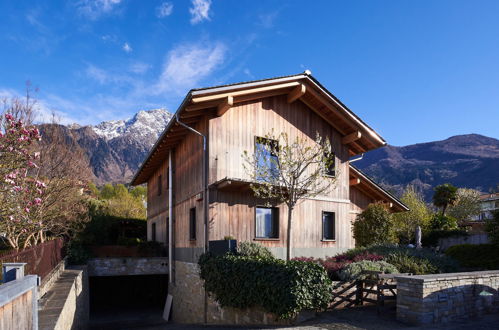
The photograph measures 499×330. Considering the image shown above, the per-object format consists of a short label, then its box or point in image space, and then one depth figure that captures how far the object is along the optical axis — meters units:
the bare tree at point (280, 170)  12.34
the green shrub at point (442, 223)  31.28
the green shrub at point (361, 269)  11.59
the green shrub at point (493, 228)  15.90
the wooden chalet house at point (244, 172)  13.98
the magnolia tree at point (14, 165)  7.45
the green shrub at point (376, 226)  17.36
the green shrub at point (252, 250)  12.45
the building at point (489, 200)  69.19
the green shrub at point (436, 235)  27.17
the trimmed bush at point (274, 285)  9.48
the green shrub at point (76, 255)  18.76
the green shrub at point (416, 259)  13.09
